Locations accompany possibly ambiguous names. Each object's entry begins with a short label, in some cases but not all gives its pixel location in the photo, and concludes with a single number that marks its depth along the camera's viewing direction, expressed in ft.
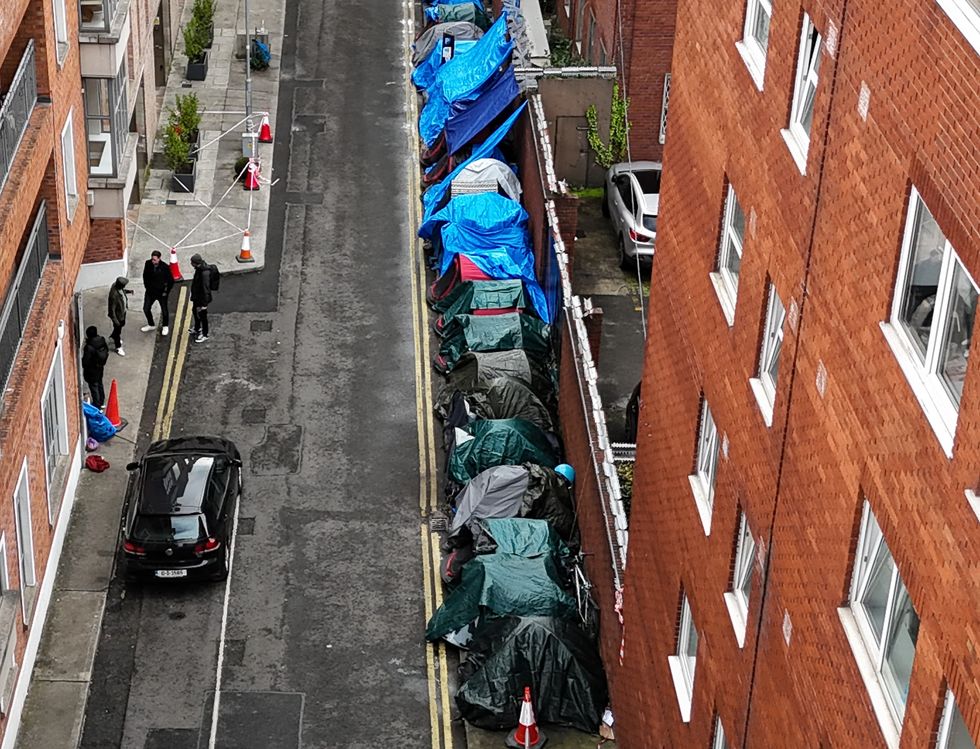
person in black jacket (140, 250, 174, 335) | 117.20
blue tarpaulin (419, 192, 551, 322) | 124.16
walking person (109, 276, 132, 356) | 113.19
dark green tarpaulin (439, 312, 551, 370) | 114.93
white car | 130.52
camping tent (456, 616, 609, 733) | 86.53
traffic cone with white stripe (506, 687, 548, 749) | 84.64
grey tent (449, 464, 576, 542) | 98.37
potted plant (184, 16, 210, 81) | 164.04
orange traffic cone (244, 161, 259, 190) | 143.23
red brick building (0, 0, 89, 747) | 81.46
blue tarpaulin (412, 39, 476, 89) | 157.58
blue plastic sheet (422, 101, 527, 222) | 135.85
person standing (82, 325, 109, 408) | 108.47
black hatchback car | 94.38
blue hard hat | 101.65
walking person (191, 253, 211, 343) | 117.50
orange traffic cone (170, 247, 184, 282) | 127.24
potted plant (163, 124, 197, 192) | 140.87
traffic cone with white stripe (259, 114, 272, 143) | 152.97
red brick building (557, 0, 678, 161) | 138.00
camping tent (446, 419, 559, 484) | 103.09
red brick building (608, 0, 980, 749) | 42.86
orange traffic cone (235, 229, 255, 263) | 131.44
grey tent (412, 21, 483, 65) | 163.22
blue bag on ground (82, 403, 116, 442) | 108.68
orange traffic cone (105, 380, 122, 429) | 109.81
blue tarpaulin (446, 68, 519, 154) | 139.44
